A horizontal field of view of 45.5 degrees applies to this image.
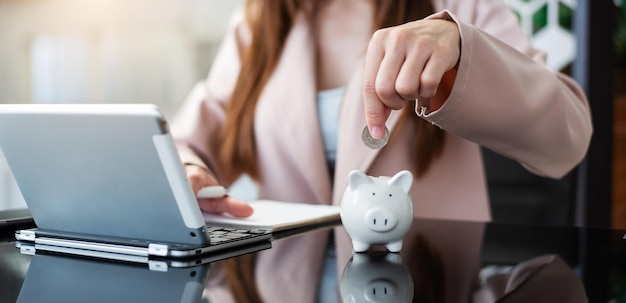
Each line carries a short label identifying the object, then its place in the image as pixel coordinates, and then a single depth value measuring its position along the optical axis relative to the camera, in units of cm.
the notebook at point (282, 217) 94
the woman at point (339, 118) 93
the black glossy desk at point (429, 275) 58
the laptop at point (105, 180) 66
